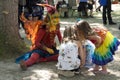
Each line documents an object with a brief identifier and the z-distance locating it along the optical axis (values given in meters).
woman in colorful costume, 4.61
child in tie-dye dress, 3.93
